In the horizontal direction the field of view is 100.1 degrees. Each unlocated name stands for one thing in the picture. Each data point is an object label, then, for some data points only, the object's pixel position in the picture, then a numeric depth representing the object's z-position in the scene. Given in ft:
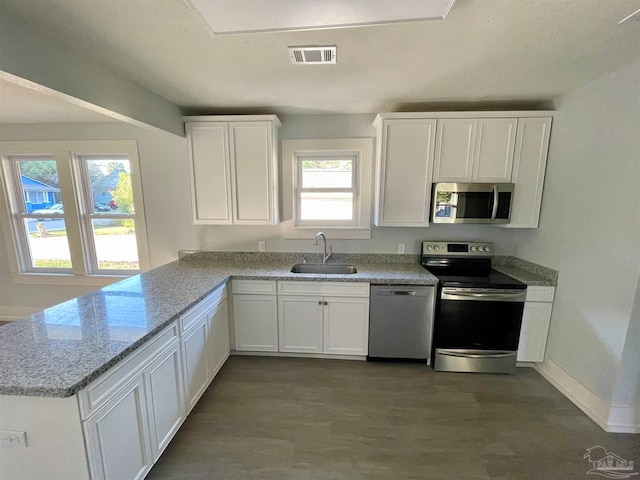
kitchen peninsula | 3.55
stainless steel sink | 9.74
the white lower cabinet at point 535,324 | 7.95
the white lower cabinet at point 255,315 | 8.59
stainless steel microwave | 8.47
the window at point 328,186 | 9.66
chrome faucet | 9.77
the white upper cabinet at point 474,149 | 8.26
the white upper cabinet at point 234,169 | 8.79
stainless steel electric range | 7.91
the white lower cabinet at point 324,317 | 8.46
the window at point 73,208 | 10.30
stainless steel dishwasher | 8.25
